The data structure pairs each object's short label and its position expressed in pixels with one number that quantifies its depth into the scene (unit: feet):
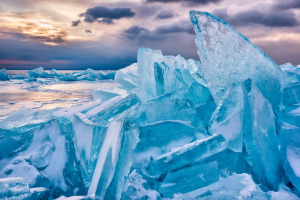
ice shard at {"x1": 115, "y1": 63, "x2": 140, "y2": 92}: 8.64
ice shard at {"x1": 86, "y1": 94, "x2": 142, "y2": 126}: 4.52
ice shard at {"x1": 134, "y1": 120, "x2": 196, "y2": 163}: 3.78
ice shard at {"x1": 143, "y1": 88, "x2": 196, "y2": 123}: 4.58
